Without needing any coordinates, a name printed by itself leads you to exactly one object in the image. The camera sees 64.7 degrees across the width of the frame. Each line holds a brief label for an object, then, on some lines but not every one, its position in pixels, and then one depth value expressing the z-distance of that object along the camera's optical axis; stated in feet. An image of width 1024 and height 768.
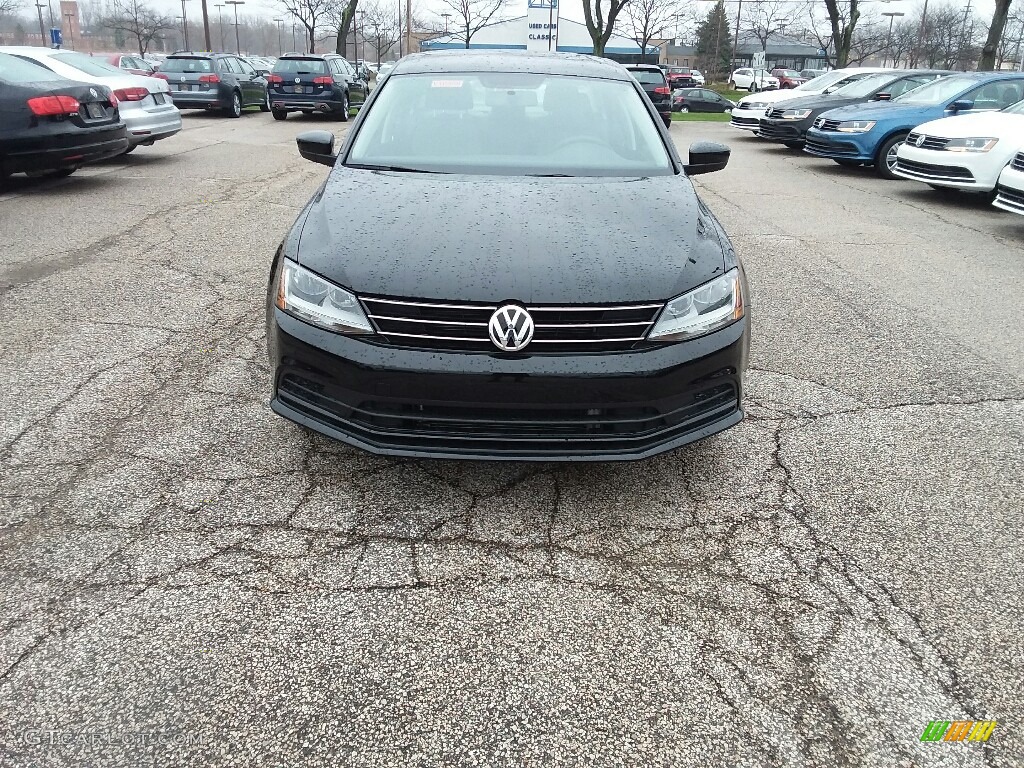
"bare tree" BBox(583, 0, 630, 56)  114.11
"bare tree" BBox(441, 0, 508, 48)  175.73
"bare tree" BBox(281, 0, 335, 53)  170.50
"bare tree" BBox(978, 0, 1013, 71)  75.82
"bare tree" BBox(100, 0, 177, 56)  211.20
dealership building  231.50
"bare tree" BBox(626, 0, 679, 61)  195.31
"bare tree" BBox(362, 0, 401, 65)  221.66
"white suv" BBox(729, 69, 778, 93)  165.37
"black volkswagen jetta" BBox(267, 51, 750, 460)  8.73
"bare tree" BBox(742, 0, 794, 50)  224.12
